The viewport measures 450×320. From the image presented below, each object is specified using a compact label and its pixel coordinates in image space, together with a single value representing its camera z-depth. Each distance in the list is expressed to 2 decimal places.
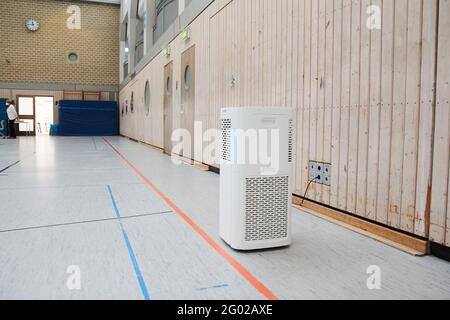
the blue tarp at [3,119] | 18.69
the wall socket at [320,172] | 3.72
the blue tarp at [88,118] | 20.78
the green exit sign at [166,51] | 10.25
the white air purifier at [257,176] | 2.62
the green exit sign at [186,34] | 8.41
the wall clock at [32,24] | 20.53
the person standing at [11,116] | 15.90
